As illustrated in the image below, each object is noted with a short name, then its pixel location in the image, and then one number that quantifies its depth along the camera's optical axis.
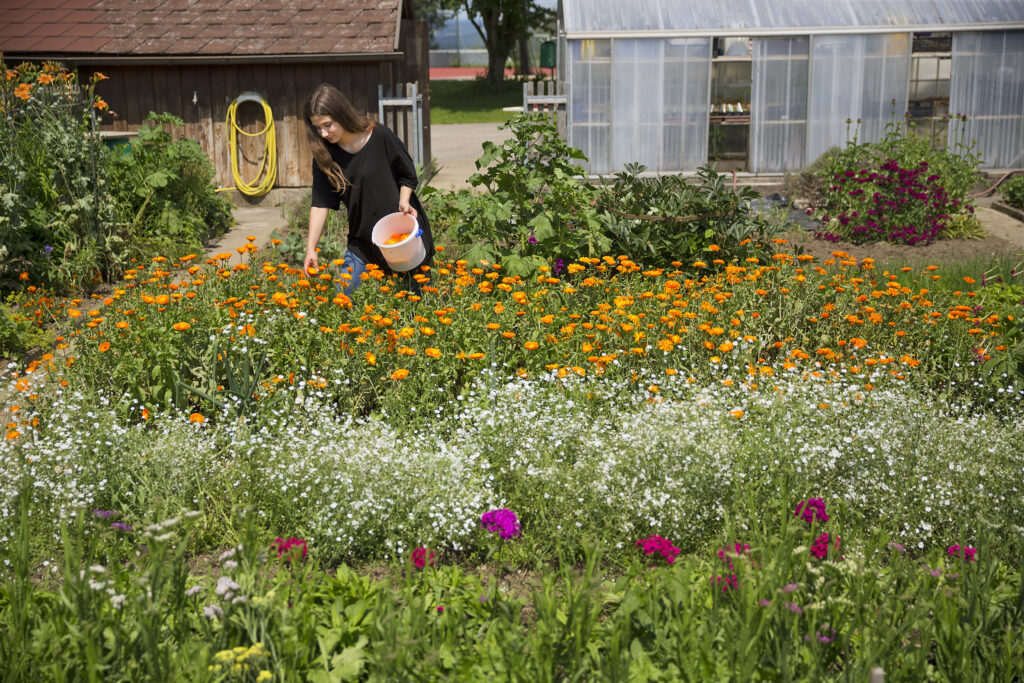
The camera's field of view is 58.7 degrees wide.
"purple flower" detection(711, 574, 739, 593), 2.46
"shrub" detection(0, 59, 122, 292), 6.98
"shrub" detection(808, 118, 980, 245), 9.14
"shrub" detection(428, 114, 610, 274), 6.09
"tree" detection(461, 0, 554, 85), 35.41
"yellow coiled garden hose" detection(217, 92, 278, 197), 12.17
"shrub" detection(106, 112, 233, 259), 8.65
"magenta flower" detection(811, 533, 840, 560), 2.61
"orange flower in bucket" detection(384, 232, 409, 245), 5.31
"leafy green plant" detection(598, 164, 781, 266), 6.48
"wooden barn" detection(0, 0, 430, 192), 11.98
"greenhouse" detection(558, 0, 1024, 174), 12.95
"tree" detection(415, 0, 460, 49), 35.88
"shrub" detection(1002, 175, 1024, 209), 11.15
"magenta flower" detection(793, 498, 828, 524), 2.80
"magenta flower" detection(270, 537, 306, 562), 2.60
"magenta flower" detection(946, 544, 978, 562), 2.77
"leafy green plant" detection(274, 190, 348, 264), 7.40
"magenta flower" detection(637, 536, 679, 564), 2.73
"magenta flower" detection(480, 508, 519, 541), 2.90
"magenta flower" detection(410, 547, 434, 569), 2.68
